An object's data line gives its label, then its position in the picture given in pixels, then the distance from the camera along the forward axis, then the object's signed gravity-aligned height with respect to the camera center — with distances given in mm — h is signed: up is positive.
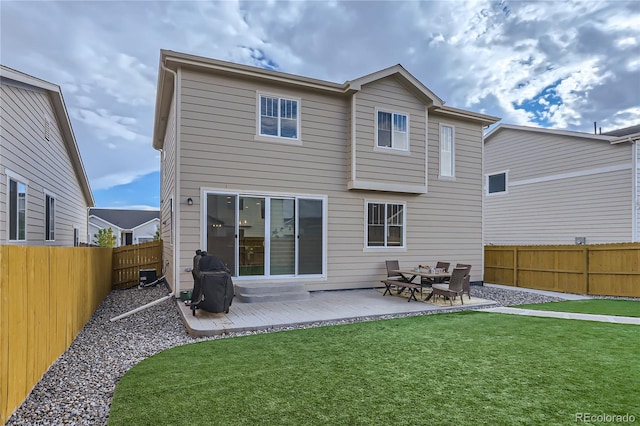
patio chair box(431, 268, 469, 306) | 7854 -1567
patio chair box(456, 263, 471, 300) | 8219 -1644
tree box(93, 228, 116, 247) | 25609 -1712
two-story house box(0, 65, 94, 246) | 6957 +1387
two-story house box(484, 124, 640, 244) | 12656 +1376
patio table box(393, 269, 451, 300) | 8128 -1384
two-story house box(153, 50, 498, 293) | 7961 +1165
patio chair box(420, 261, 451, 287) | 8852 -1669
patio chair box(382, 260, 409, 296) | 8729 -1636
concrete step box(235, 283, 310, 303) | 7739 -1793
